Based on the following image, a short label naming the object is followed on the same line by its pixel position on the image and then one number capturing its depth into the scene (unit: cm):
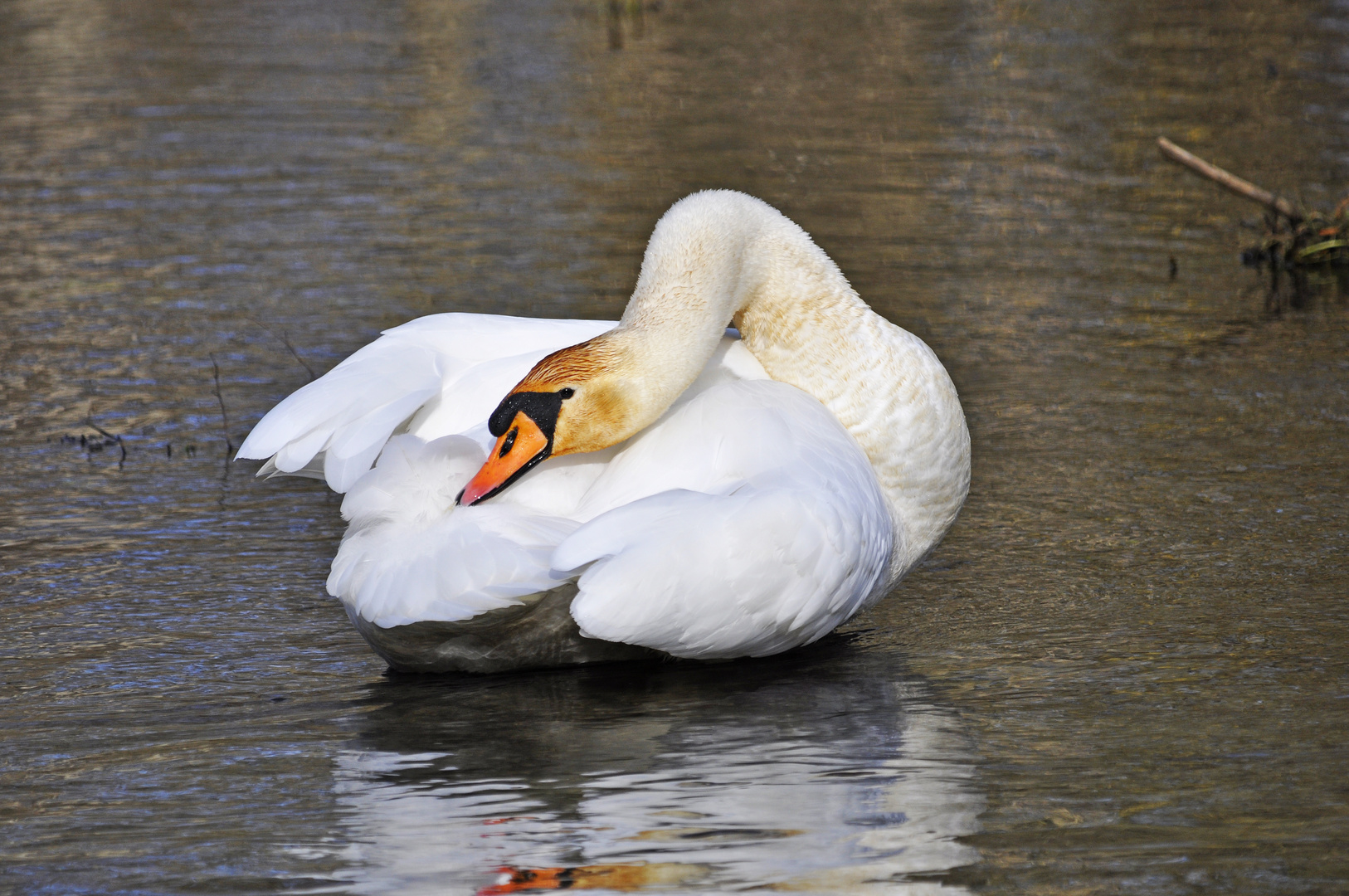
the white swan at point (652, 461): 909
